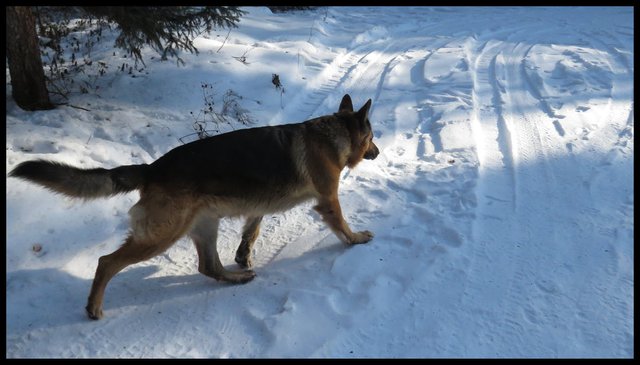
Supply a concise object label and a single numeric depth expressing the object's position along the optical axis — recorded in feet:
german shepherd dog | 12.32
